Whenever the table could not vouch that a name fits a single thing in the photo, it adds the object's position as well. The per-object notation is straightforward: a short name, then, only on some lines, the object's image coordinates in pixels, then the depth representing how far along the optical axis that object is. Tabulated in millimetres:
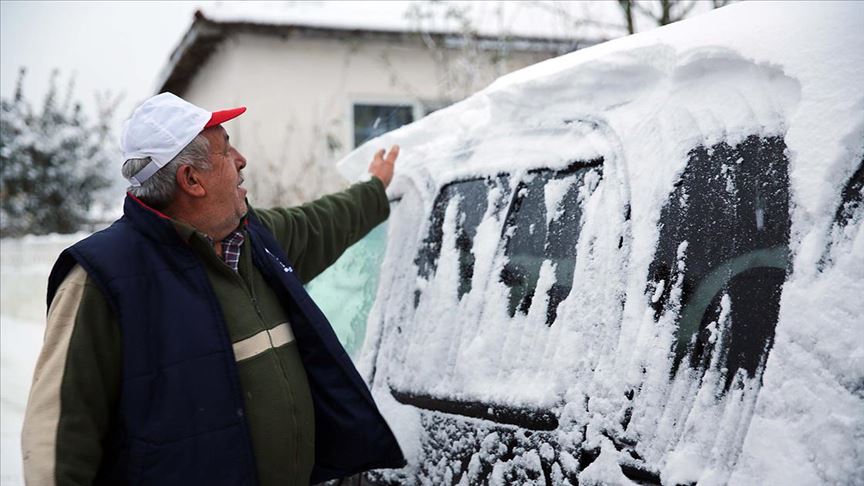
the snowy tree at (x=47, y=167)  13000
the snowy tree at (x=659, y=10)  6145
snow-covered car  1210
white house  9516
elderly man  1770
